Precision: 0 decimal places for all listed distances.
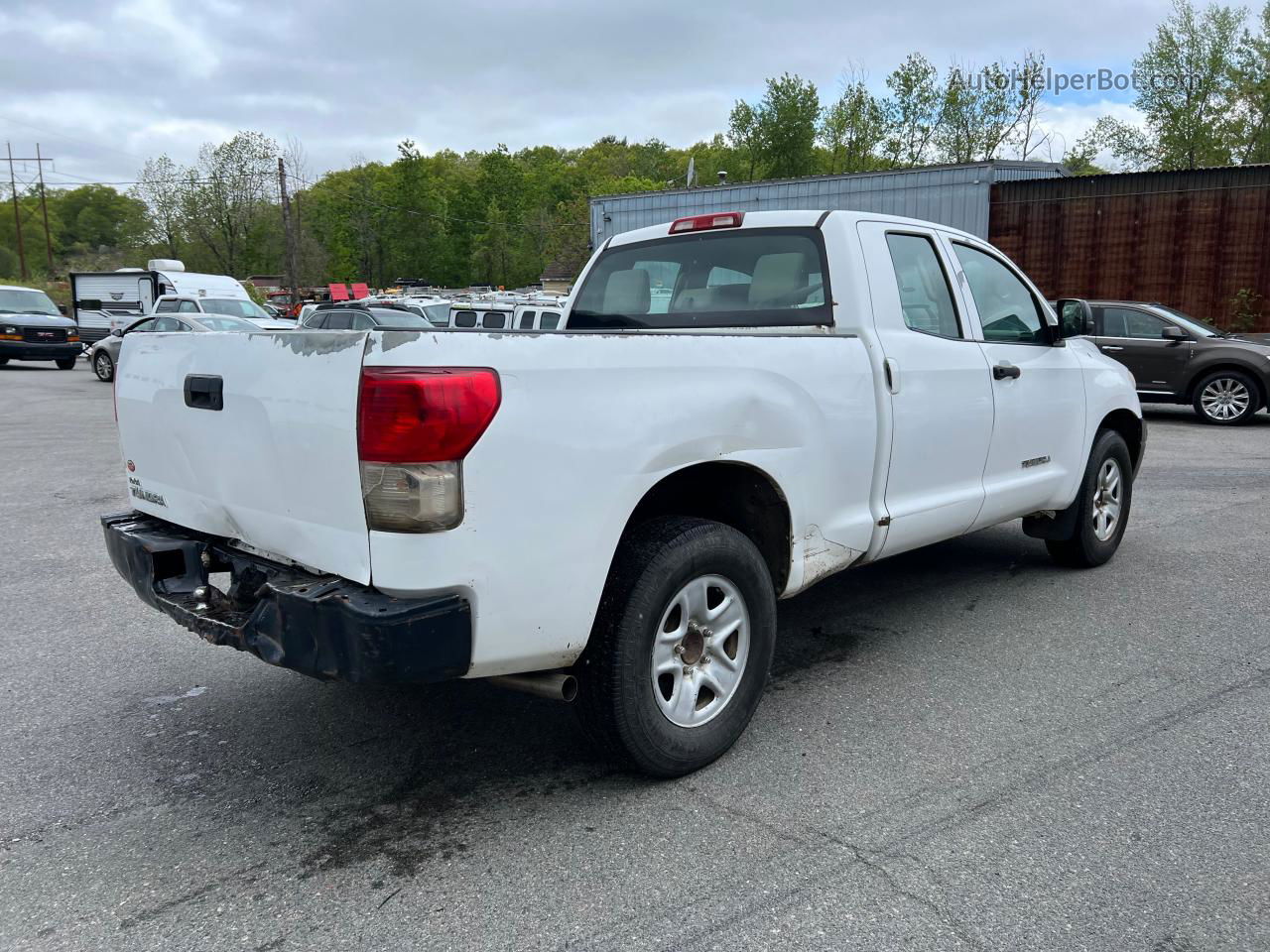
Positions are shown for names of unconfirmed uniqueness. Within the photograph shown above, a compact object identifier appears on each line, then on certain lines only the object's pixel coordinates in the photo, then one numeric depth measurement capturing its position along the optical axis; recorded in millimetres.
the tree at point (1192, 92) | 48219
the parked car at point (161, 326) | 18500
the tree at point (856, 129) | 58688
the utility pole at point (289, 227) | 46369
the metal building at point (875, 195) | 22531
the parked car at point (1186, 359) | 13203
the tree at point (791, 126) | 65250
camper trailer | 28328
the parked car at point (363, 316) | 19109
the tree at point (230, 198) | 73375
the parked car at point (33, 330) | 24391
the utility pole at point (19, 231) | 69688
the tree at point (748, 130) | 66812
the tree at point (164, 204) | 72500
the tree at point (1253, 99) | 47688
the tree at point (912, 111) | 56188
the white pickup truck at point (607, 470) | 2613
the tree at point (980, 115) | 50344
